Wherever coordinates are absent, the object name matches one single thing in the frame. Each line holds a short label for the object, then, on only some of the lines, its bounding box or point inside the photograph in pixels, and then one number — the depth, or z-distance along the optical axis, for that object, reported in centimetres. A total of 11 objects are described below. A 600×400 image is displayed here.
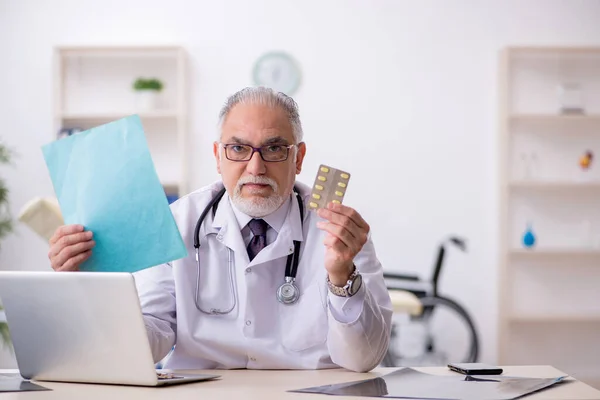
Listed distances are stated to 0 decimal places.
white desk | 139
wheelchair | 517
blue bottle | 535
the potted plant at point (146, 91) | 532
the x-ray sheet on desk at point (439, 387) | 139
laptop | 140
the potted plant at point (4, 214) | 477
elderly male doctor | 187
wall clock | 552
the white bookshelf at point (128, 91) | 550
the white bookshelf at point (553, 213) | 554
